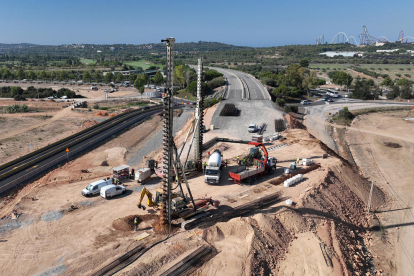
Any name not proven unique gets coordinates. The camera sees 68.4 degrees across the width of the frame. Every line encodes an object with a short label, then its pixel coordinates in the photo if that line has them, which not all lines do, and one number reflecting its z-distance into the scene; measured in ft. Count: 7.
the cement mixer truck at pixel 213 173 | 114.11
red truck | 115.85
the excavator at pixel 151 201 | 95.14
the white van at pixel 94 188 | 103.74
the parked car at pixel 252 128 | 188.75
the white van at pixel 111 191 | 102.51
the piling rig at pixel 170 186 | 77.25
